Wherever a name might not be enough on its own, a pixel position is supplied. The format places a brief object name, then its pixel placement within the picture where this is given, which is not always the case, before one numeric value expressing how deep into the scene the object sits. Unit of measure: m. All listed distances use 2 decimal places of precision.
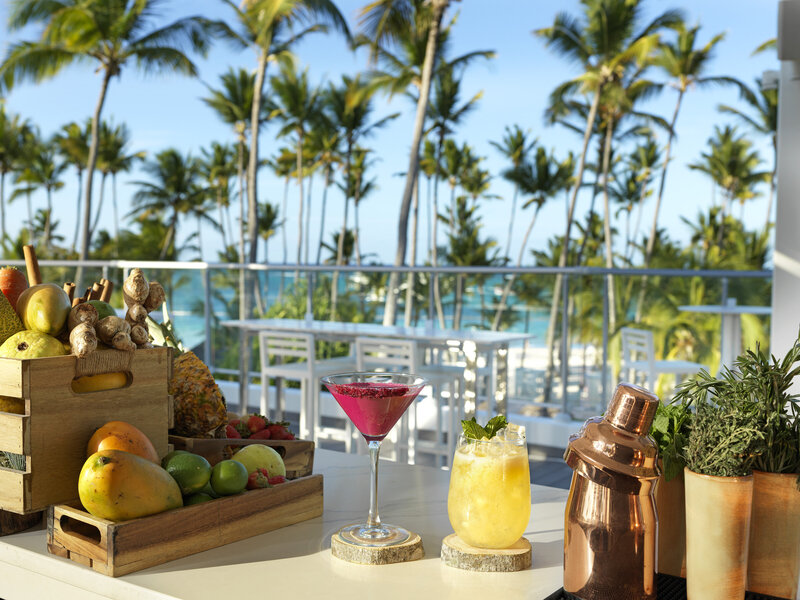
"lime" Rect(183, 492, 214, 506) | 0.92
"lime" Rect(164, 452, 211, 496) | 0.91
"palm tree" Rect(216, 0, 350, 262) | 17.88
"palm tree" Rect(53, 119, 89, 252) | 30.95
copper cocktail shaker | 0.72
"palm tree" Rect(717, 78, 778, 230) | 26.39
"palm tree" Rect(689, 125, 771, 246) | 29.89
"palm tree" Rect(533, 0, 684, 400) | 22.23
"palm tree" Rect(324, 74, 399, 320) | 29.94
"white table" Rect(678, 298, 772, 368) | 5.23
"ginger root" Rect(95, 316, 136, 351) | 0.93
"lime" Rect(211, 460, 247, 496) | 0.94
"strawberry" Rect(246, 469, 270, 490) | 0.99
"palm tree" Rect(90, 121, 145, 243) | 31.33
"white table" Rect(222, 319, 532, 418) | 4.11
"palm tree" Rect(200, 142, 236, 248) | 35.06
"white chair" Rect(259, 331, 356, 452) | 4.56
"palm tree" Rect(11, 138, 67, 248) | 32.94
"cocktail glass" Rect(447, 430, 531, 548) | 0.83
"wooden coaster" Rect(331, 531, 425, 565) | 0.87
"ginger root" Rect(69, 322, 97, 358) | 0.90
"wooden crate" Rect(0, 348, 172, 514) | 0.86
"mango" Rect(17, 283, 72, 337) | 0.93
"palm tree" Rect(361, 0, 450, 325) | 16.25
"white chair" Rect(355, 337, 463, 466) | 4.12
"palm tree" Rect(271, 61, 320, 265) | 29.42
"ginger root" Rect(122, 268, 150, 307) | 0.98
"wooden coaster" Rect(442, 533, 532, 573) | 0.85
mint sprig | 0.85
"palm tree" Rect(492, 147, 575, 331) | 31.31
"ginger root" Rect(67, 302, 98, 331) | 0.93
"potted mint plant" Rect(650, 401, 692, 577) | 0.78
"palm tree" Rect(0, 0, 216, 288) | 17.06
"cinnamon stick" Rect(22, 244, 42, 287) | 1.07
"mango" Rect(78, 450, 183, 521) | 0.82
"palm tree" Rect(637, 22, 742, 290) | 25.29
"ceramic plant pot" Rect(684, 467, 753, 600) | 0.69
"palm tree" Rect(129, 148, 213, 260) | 32.81
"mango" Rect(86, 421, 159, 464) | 0.89
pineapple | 1.13
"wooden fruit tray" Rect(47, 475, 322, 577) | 0.83
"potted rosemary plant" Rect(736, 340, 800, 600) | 0.72
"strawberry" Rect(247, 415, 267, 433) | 1.18
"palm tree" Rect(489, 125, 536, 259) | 31.94
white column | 2.58
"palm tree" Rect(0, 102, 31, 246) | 30.95
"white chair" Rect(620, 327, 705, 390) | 5.34
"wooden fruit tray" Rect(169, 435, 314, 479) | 1.06
